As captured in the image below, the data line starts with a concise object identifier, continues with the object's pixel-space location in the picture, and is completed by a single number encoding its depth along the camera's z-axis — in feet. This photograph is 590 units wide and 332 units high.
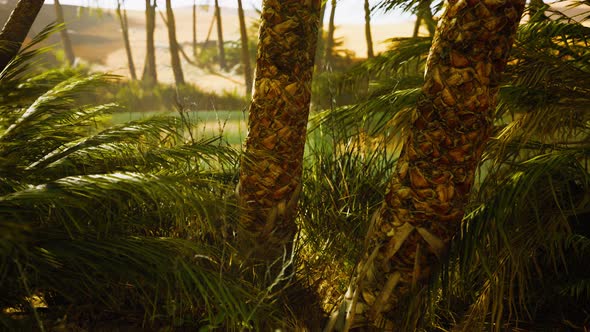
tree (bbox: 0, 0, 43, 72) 11.16
